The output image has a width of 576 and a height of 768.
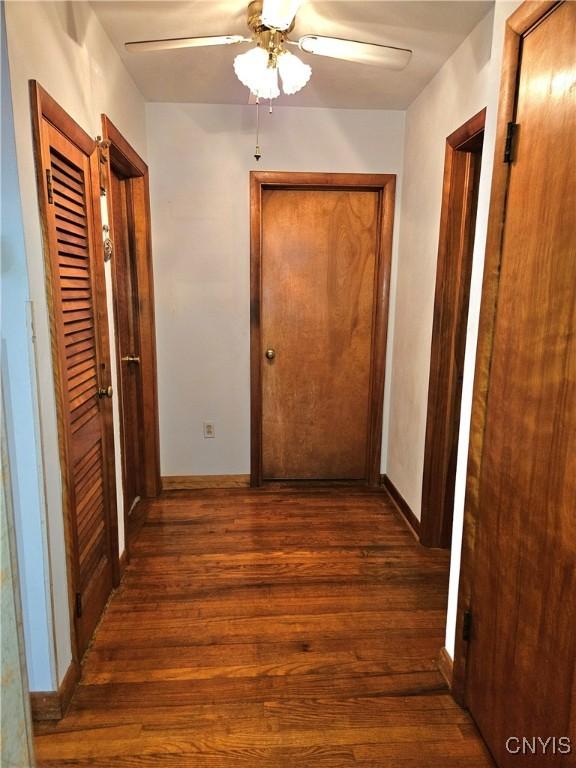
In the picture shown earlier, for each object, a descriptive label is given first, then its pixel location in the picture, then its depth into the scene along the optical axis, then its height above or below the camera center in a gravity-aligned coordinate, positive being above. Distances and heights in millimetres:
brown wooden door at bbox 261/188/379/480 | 2891 -183
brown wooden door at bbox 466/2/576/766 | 1001 -319
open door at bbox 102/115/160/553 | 2496 -178
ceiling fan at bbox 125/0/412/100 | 1450 +846
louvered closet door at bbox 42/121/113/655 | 1443 -245
